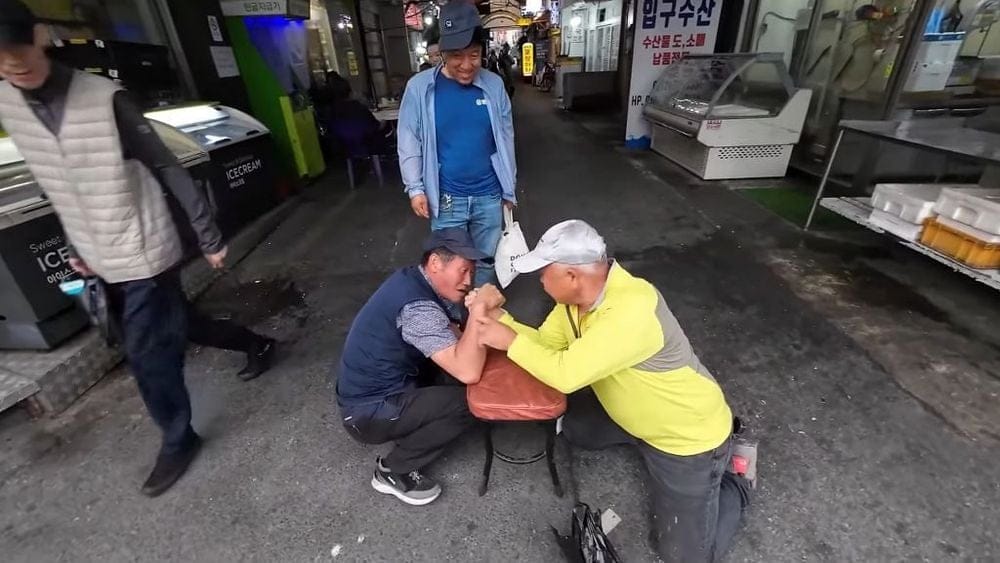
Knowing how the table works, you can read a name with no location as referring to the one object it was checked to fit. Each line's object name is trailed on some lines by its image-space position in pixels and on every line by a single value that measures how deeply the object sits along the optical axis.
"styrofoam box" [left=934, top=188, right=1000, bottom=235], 2.66
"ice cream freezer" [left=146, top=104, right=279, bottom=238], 3.88
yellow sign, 21.62
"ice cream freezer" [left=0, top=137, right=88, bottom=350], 2.41
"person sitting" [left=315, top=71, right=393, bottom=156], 5.85
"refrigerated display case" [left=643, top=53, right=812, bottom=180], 5.57
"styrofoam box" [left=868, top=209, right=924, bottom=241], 3.14
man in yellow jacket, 1.39
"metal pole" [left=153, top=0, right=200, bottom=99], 4.55
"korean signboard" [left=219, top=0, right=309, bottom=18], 4.96
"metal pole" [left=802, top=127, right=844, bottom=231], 3.96
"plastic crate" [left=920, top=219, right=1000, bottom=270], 2.72
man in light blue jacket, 2.34
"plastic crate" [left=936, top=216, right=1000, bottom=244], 2.65
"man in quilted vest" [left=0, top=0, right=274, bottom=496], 1.51
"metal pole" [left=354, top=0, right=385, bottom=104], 10.18
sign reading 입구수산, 6.97
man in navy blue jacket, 1.59
